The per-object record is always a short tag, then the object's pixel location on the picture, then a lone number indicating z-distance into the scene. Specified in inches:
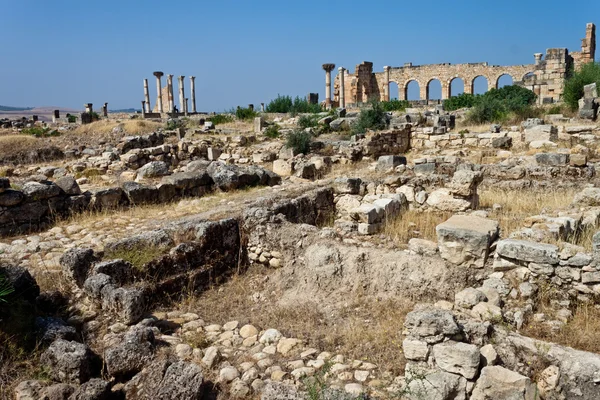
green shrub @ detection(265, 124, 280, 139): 772.7
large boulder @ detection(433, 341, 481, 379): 135.5
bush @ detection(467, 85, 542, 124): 784.3
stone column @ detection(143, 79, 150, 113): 1794.5
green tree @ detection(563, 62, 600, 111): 817.5
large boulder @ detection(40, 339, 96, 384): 155.2
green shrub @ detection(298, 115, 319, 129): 844.6
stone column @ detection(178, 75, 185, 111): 1712.1
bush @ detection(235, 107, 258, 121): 1058.3
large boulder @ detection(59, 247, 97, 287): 218.4
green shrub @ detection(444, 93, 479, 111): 1158.3
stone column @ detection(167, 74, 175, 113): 1766.7
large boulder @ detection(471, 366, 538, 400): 127.1
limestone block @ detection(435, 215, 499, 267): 200.2
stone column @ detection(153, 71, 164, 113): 1746.1
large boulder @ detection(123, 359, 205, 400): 141.6
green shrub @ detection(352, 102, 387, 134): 780.6
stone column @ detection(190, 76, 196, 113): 1777.8
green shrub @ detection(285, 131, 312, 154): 623.5
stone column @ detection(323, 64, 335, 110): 1563.7
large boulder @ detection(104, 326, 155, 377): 159.0
